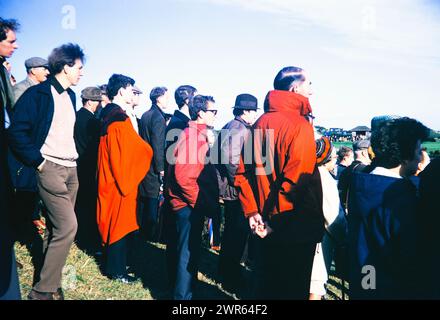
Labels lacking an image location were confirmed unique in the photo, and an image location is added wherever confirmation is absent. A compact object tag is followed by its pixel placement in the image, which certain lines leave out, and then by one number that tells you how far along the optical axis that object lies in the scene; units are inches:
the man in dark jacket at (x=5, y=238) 80.7
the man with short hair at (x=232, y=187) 169.9
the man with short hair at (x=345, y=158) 214.2
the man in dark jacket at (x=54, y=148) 115.9
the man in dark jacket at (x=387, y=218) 80.0
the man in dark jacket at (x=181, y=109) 181.6
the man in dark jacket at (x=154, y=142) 200.1
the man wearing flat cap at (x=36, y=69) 203.9
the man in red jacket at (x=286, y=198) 95.7
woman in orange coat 155.9
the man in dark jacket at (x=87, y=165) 200.4
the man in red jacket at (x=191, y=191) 134.9
